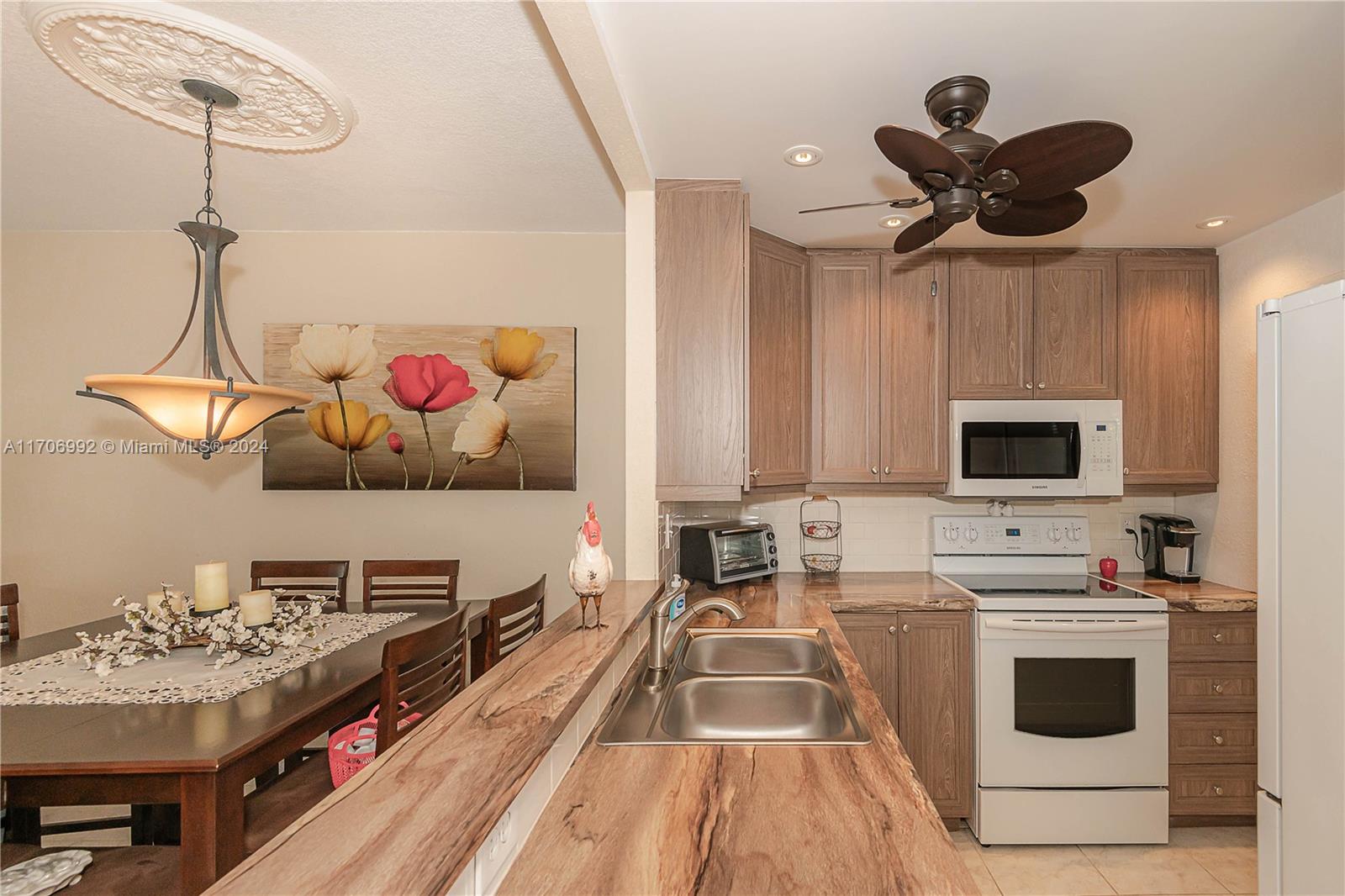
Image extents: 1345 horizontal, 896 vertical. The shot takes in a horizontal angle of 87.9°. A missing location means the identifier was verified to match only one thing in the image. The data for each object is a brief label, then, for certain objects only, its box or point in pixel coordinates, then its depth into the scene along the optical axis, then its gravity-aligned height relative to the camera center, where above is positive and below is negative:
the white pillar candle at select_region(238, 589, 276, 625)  2.29 -0.53
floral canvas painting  3.34 +0.23
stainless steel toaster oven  2.97 -0.45
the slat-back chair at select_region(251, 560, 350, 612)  3.05 -0.55
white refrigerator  1.49 -0.32
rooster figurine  1.79 -0.31
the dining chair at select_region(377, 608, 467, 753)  1.74 -0.62
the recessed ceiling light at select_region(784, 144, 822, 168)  2.20 +0.94
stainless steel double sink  1.42 -0.60
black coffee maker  3.12 -0.44
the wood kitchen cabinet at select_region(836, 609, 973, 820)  2.83 -0.93
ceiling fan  1.44 +0.63
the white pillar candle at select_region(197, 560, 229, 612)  2.35 -0.48
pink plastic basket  1.94 -0.85
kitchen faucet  1.72 -0.45
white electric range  2.71 -1.06
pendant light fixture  2.05 +0.17
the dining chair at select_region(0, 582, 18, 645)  2.61 -0.61
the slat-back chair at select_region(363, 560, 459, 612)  3.08 -0.56
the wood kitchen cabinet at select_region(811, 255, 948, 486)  3.17 +0.41
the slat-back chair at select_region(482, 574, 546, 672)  2.29 -0.55
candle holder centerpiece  2.15 -0.60
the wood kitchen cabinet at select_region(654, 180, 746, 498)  2.43 +0.40
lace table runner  1.83 -0.65
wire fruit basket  3.45 -0.39
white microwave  3.11 -0.02
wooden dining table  1.47 -0.67
